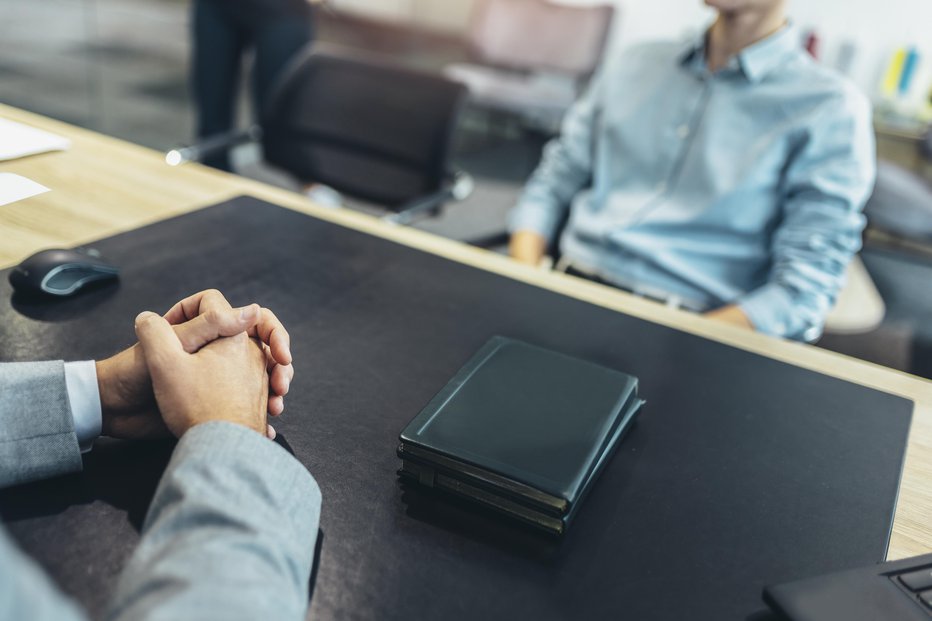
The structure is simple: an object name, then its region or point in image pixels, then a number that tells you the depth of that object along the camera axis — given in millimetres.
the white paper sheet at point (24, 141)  1203
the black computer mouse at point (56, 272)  959
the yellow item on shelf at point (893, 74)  3652
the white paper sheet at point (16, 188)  984
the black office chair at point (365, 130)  1869
